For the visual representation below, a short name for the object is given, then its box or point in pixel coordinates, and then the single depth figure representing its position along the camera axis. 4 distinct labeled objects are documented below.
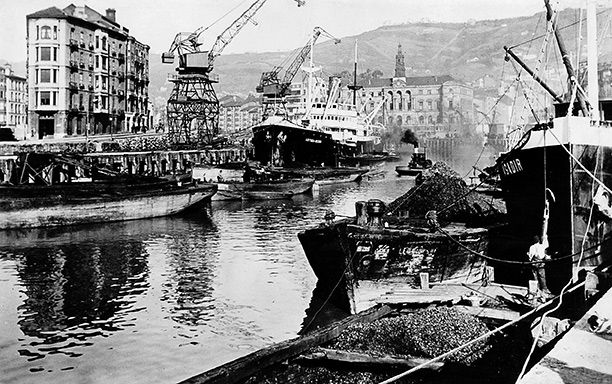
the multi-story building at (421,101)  178.50
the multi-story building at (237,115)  184.62
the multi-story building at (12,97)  109.06
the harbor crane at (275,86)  99.25
